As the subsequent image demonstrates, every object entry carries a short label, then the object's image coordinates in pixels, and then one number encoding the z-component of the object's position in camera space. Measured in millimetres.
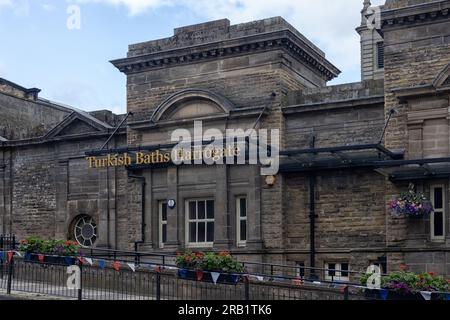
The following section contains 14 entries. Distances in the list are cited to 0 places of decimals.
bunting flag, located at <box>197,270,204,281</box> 21347
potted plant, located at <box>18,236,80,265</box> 23594
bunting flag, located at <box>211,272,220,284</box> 20794
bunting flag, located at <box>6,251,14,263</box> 21344
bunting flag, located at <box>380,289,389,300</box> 18656
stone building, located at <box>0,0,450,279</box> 22891
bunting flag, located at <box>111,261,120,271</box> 21344
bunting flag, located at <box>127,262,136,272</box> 21641
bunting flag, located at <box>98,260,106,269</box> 21609
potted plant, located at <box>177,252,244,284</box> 21281
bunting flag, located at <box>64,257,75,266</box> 22891
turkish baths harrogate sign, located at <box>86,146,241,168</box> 25672
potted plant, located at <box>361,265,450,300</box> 18531
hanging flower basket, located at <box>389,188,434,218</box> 22141
